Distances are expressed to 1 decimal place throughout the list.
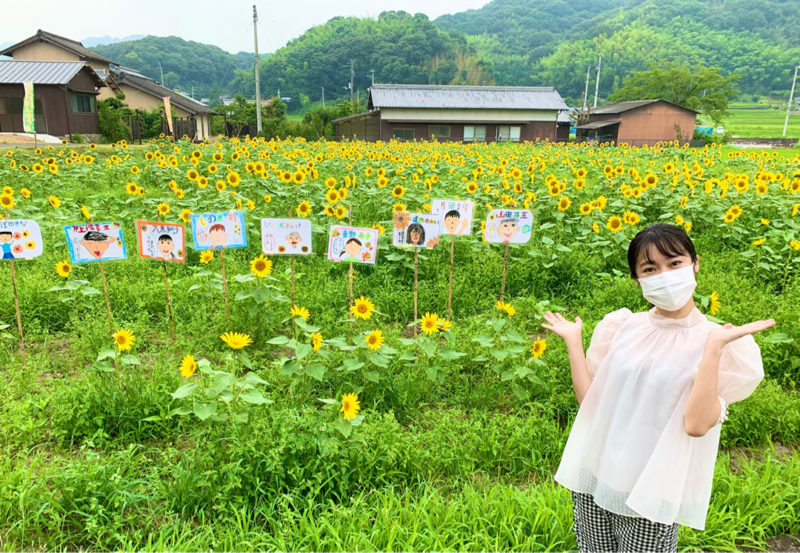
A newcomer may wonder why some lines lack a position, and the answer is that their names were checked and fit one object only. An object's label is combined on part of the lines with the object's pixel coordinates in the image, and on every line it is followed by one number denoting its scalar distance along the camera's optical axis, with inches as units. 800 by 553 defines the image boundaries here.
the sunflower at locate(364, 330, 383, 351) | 106.0
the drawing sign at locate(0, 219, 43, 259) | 129.3
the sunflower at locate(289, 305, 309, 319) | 111.3
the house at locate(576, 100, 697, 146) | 1392.7
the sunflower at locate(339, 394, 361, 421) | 92.0
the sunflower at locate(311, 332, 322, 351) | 102.1
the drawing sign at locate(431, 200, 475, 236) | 150.9
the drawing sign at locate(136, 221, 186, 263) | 135.9
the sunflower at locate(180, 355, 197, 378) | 92.0
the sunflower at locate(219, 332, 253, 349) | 99.9
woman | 56.6
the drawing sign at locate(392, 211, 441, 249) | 143.3
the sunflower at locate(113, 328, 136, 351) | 107.1
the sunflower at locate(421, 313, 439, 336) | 109.0
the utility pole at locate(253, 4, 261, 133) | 1059.0
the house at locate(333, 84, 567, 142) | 1360.7
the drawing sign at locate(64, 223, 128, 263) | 128.3
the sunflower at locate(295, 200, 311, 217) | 173.2
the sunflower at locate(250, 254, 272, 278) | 131.5
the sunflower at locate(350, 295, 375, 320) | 110.8
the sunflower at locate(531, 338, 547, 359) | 106.0
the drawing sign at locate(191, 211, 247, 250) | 138.7
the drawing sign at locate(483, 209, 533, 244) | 148.3
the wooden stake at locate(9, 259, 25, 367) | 125.6
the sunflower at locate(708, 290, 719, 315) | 114.7
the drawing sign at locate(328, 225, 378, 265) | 131.1
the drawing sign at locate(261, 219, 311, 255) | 135.2
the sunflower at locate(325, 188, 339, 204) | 177.5
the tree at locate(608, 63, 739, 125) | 1571.1
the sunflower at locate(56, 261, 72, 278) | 137.2
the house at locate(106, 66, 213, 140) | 1282.7
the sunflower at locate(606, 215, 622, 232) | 200.7
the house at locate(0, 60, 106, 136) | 927.0
